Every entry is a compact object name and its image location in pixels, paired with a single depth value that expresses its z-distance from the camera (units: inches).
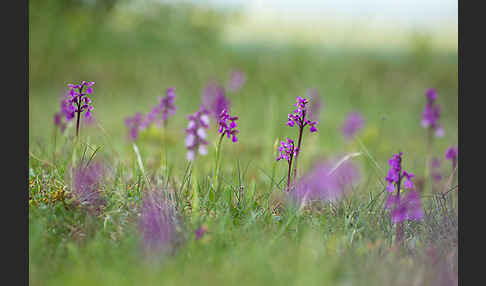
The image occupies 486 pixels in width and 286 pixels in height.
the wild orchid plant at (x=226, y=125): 180.9
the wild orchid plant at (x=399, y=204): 180.2
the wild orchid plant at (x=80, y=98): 194.2
